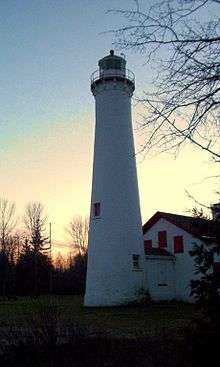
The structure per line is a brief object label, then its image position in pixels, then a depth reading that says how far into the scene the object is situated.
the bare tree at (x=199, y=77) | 6.43
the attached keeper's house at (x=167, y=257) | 30.23
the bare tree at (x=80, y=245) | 79.44
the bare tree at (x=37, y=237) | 60.78
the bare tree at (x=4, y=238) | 56.97
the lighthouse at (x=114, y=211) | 26.52
